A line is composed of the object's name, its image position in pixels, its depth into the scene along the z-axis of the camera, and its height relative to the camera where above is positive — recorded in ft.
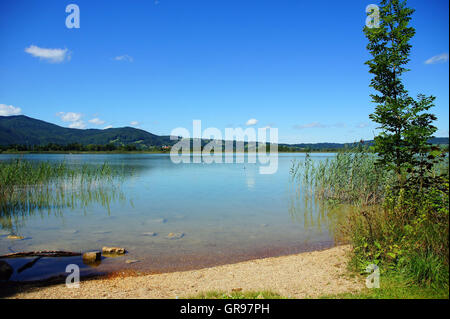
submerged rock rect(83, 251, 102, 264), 27.22 -10.21
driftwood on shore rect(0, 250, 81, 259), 28.43 -10.31
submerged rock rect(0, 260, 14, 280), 23.63 -10.05
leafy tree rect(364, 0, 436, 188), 24.04 +4.66
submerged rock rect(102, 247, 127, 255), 29.63 -10.33
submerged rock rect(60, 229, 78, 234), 38.52 -10.81
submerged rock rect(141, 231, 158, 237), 37.40 -10.78
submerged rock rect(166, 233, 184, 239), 35.79 -10.68
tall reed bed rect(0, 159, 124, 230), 49.49 -8.99
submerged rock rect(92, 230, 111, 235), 38.34 -10.89
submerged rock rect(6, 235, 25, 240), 35.53 -10.68
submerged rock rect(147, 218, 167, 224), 44.57 -10.76
